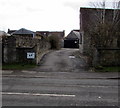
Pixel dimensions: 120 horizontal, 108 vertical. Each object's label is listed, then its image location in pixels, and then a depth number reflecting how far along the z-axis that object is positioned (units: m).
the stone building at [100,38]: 18.50
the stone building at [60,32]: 92.38
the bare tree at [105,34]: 20.36
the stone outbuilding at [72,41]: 64.06
